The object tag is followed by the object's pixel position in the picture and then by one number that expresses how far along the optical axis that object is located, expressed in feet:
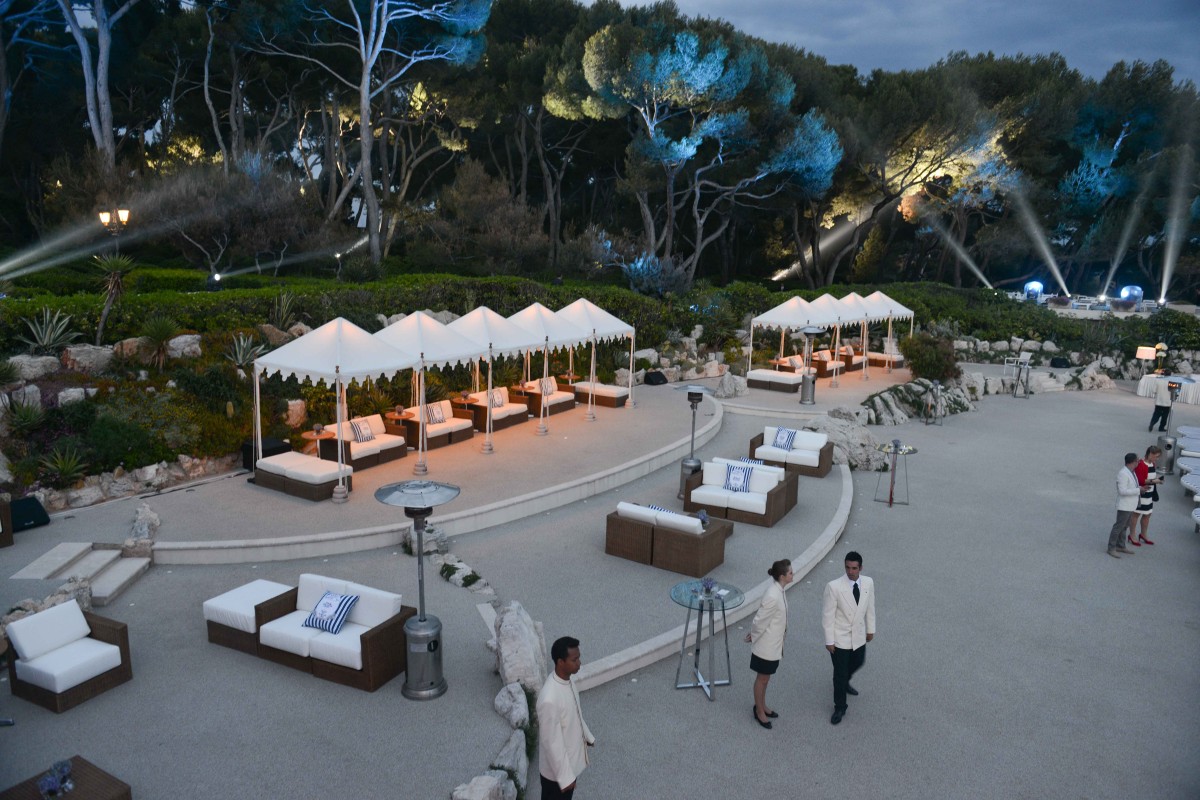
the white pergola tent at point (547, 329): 52.21
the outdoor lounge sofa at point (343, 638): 21.90
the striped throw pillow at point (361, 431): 43.01
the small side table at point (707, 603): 22.77
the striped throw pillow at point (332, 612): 23.06
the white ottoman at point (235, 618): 23.62
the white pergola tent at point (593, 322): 56.13
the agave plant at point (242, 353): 45.57
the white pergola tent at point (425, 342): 42.98
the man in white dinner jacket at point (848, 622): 21.17
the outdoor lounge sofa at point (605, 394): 60.13
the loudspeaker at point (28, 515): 32.09
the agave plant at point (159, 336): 43.55
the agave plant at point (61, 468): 35.17
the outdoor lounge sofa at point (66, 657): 20.62
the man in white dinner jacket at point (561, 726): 15.53
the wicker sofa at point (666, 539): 31.14
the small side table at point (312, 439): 41.51
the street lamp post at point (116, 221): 50.45
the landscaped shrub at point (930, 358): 73.87
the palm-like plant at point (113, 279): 43.19
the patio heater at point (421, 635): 21.16
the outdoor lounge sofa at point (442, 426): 46.55
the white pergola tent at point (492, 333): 47.98
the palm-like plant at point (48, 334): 41.50
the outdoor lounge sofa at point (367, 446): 41.27
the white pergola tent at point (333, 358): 37.81
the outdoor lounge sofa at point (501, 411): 50.26
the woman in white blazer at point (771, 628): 20.99
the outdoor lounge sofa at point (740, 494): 36.88
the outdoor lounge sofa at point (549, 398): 55.36
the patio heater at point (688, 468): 39.22
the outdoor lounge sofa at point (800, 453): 45.19
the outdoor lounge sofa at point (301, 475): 36.60
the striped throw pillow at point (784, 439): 46.57
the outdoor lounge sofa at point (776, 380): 70.18
